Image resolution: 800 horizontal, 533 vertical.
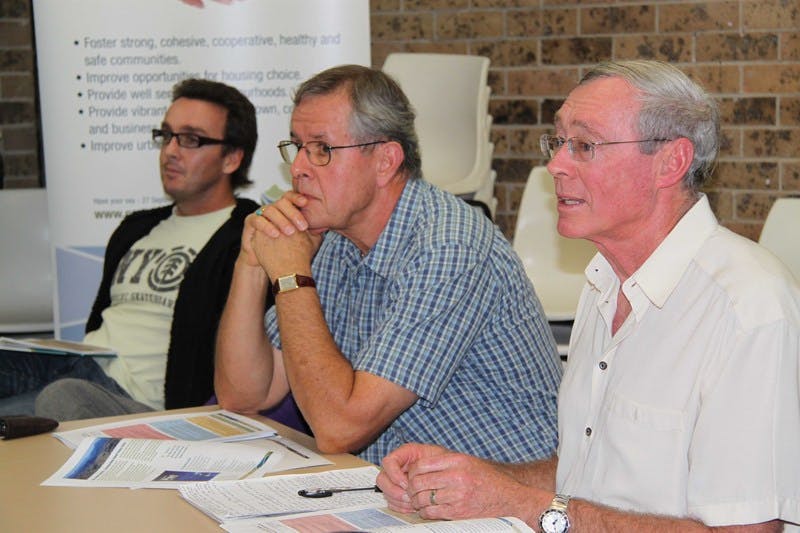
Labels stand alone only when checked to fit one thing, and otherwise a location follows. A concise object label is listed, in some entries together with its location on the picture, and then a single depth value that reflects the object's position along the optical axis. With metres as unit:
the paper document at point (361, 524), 2.69
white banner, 5.20
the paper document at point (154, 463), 3.29
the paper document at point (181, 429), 3.80
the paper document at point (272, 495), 2.96
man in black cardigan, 4.56
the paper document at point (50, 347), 4.29
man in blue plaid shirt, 3.81
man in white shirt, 2.66
